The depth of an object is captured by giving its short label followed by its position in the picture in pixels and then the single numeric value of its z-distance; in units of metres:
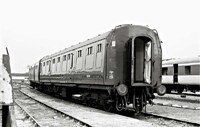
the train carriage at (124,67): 10.95
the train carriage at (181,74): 20.73
